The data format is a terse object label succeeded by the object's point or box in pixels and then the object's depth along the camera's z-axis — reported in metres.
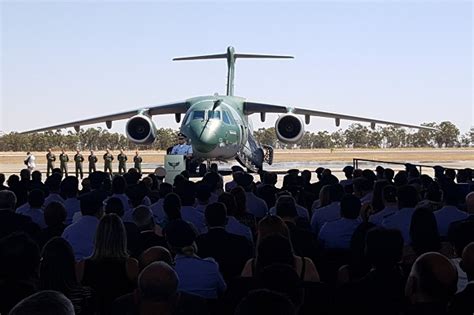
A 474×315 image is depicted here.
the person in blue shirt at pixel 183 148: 24.58
